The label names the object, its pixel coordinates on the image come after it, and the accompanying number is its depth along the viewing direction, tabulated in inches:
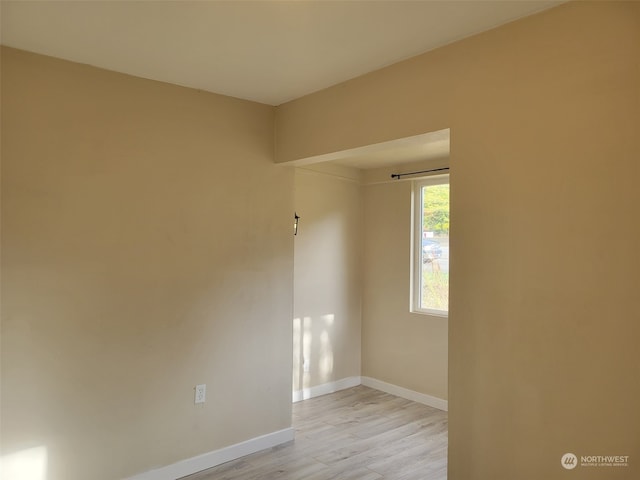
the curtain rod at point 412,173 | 162.5
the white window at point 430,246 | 166.2
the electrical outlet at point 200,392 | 114.0
